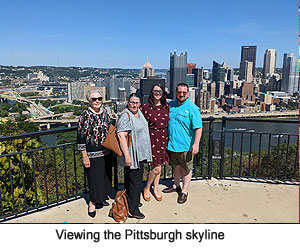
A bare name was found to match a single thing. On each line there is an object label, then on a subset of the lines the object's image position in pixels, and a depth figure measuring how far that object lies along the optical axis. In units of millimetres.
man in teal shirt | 2543
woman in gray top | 2262
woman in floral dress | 2484
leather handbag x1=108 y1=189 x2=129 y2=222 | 2385
